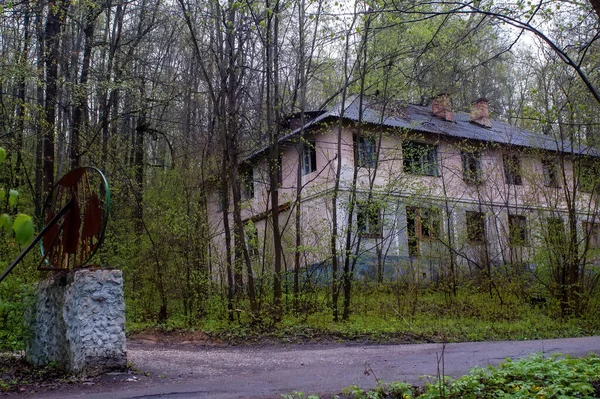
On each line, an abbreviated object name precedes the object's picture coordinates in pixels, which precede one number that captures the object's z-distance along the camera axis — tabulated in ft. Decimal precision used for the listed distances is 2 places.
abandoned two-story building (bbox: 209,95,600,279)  43.88
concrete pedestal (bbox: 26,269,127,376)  20.80
